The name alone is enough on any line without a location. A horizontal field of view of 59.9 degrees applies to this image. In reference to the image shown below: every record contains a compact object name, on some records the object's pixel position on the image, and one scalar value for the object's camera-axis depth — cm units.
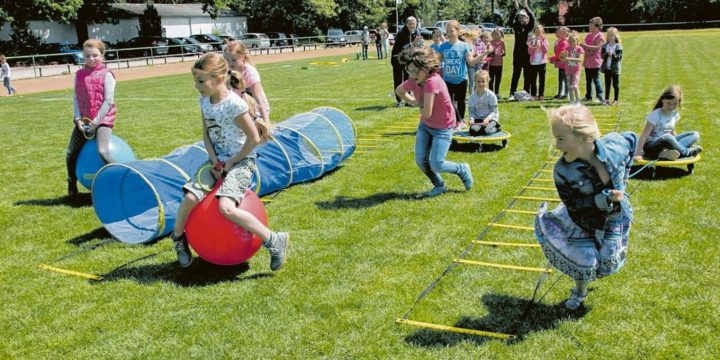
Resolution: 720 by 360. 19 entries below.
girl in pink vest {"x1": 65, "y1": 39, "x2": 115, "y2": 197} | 766
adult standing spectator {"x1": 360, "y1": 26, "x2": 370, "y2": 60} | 3853
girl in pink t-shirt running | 741
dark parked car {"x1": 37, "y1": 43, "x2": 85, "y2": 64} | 3721
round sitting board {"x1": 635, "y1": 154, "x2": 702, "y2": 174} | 835
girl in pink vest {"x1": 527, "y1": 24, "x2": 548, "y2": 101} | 1602
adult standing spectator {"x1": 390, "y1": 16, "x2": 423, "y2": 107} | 1492
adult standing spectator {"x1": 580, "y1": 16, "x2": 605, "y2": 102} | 1493
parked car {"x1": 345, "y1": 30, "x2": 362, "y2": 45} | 5997
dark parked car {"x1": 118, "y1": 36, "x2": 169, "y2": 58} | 4338
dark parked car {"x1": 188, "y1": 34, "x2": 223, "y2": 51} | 5225
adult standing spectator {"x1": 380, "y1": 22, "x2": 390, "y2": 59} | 3665
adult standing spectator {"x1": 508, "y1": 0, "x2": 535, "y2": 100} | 1614
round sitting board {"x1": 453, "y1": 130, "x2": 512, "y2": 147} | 1037
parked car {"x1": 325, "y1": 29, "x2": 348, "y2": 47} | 5614
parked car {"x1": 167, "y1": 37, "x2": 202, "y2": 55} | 4368
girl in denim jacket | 430
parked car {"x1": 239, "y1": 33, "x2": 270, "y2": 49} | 5080
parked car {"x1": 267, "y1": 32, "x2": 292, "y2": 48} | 5559
